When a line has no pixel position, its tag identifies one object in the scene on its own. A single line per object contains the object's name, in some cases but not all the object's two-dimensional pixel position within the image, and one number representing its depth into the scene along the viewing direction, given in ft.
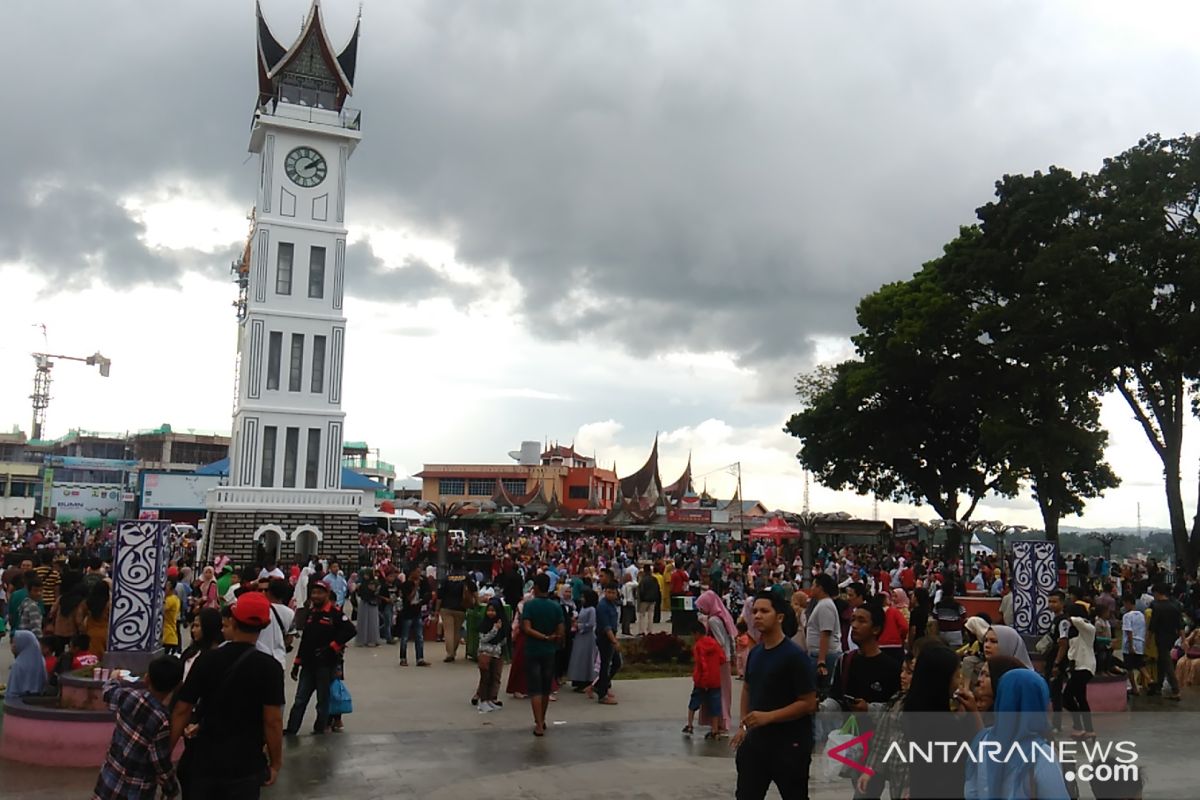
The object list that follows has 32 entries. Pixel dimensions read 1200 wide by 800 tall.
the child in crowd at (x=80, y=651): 29.96
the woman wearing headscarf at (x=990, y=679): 15.39
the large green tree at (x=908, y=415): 114.73
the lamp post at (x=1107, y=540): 105.29
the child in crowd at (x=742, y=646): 37.45
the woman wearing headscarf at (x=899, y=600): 38.24
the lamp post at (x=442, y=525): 79.25
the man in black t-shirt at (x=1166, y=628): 43.11
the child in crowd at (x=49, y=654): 33.05
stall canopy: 124.16
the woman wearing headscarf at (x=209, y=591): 49.58
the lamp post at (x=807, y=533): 82.17
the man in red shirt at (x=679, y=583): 78.84
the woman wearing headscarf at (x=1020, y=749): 13.85
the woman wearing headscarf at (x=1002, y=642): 20.74
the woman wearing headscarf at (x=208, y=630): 20.23
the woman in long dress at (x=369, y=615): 57.11
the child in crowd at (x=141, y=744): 16.43
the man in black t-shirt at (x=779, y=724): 16.97
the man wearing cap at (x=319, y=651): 31.55
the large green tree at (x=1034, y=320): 94.58
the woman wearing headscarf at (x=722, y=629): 33.55
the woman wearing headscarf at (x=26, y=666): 29.50
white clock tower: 121.08
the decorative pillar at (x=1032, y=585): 44.96
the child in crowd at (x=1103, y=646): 38.29
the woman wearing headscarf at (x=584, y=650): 40.45
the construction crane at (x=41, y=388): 443.73
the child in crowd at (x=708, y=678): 32.32
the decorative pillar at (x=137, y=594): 30.04
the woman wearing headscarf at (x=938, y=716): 14.89
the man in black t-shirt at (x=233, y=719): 15.38
